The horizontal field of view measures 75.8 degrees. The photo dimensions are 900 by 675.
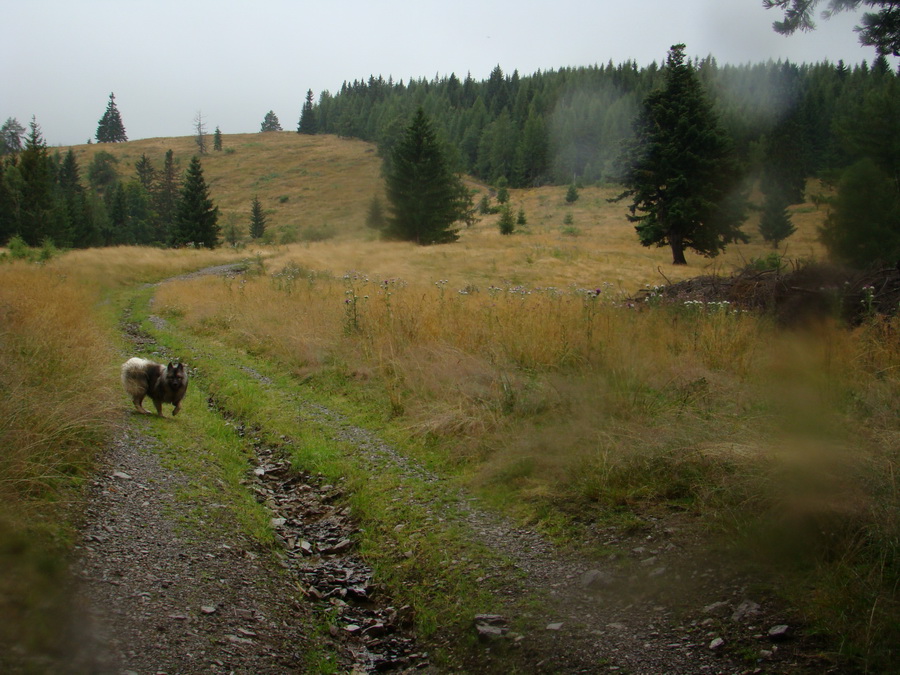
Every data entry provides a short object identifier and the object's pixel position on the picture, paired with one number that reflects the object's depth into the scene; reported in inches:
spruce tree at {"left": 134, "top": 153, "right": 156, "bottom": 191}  3329.2
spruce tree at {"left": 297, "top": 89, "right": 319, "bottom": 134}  5649.6
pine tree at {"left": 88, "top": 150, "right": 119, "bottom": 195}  3629.4
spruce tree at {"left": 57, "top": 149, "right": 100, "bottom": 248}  2249.9
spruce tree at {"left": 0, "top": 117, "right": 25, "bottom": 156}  3425.2
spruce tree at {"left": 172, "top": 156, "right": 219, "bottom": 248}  1968.5
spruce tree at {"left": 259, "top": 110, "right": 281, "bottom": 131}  6584.6
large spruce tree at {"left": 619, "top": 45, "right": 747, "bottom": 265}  1131.9
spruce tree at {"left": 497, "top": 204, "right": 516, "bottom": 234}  1825.8
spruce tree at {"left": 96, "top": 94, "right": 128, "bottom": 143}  5580.7
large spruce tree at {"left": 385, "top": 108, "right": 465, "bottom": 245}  1642.5
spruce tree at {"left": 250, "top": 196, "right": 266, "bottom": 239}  2556.6
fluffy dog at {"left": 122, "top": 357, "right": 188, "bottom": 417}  283.4
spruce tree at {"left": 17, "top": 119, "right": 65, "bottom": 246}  1769.2
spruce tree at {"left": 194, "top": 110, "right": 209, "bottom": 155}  4782.5
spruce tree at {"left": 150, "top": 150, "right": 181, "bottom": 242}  2731.3
